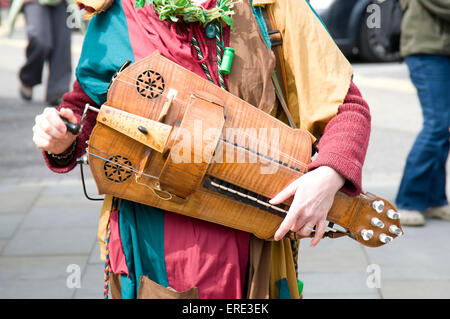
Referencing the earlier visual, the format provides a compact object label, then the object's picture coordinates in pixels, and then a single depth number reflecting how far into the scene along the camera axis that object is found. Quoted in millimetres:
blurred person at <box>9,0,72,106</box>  7527
